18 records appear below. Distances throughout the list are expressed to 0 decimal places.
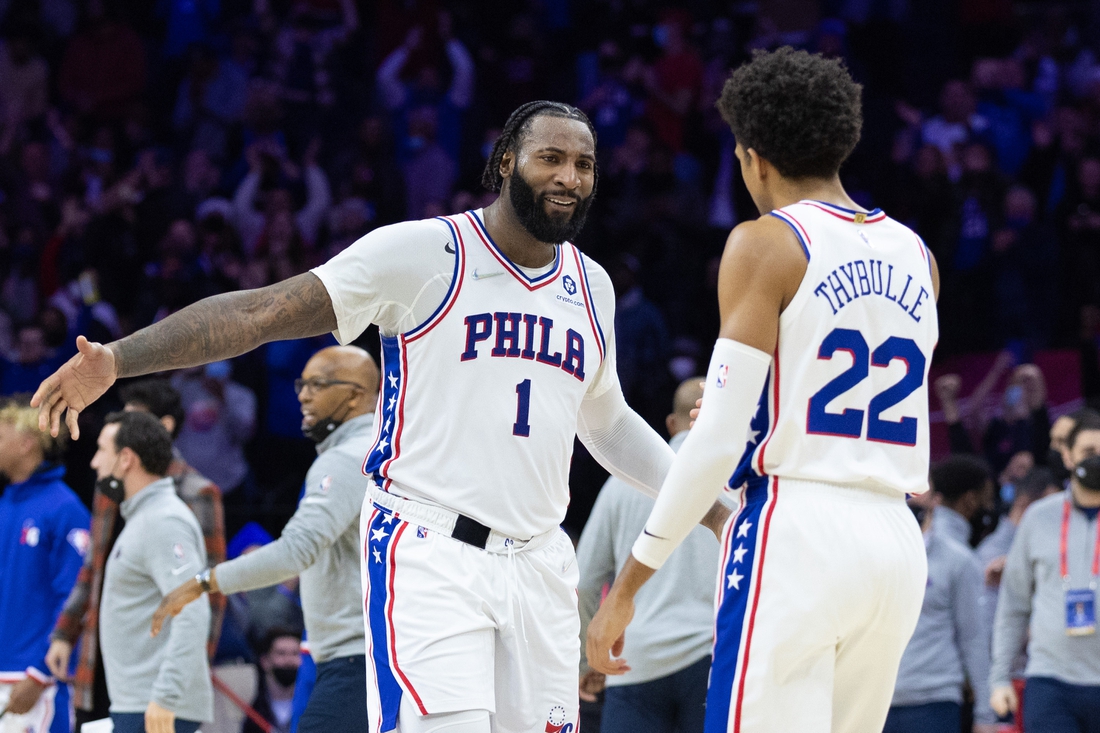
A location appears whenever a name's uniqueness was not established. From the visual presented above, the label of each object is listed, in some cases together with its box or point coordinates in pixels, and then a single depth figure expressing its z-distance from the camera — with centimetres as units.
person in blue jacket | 1438
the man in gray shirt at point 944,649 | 1390
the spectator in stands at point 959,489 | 1547
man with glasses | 1070
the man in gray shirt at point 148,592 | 1200
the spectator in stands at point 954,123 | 2639
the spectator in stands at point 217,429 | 2262
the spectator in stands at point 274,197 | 2678
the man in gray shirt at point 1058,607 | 1398
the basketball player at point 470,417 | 723
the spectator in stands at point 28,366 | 2364
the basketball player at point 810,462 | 625
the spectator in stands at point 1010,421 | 2053
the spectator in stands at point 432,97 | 2858
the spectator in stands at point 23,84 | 2925
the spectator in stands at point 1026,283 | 2373
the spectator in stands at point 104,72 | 3000
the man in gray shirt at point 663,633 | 1223
